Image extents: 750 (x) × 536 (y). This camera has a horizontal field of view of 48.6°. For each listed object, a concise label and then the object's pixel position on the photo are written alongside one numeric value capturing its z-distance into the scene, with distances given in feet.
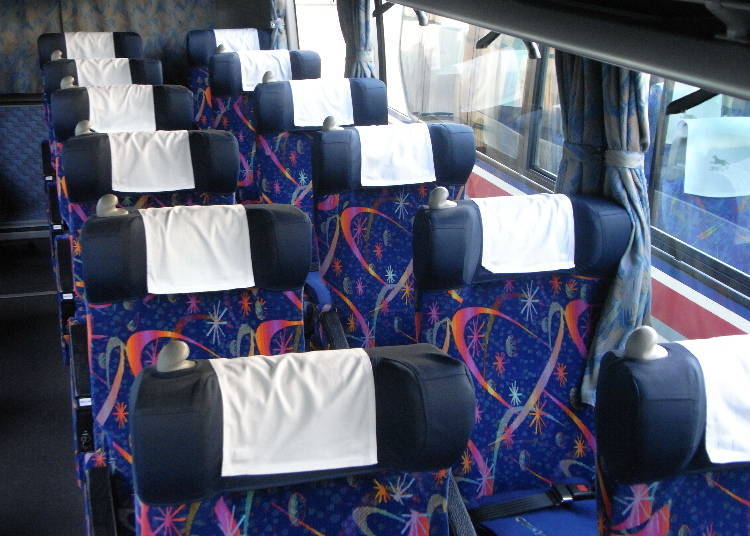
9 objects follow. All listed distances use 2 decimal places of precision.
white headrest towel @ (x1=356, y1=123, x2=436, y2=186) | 9.83
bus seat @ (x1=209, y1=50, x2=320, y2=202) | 15.90
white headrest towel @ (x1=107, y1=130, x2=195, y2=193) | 9.39
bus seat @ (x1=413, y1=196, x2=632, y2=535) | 7.05
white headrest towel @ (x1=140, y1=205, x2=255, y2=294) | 6.72
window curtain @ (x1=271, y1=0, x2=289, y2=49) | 22.88
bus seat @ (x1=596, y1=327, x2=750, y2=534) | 4.28
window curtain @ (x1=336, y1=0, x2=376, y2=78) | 16.51
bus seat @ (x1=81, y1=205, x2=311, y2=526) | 6.59
